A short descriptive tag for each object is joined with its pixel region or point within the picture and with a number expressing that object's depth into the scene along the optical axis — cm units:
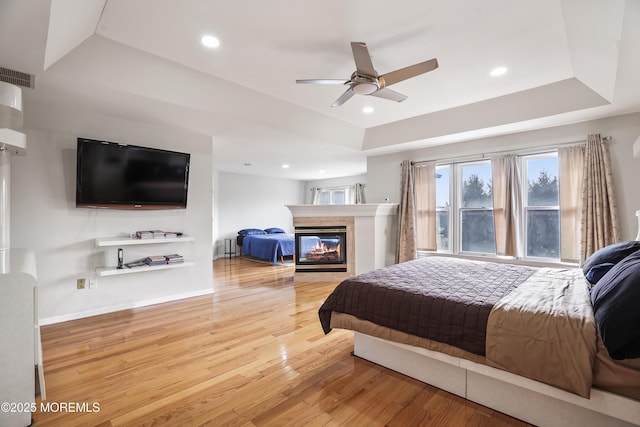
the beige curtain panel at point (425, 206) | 511
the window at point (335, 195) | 876
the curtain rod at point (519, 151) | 380
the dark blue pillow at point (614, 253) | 213
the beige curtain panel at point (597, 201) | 347
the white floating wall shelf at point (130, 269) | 333
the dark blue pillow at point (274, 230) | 836
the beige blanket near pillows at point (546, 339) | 141
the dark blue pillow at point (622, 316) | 127
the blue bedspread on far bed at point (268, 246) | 680
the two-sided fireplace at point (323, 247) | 540
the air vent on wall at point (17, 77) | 237
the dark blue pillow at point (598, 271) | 212
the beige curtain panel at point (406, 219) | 520
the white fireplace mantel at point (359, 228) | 525
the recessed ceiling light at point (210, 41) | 244
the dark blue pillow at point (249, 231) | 794
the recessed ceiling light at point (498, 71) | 295
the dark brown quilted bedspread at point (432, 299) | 177
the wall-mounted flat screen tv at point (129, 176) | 327
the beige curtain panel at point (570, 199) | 375
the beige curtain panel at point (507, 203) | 425
